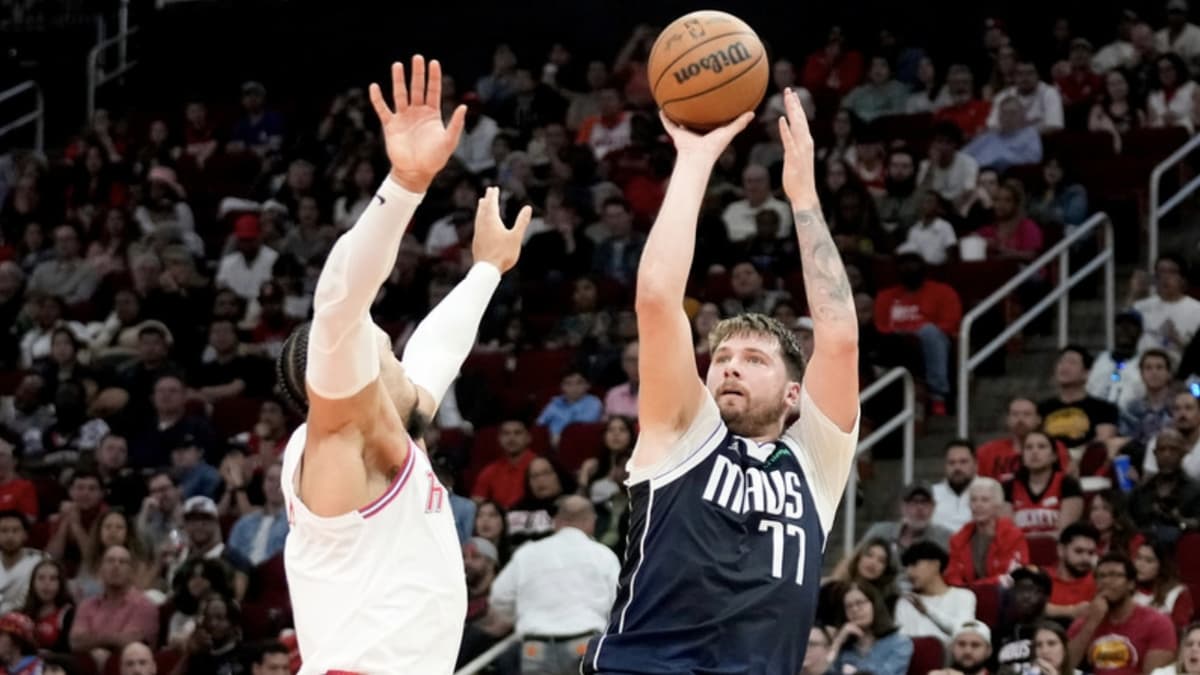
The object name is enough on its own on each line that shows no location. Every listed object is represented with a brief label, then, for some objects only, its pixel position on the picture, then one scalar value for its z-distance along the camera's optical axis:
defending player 4.41
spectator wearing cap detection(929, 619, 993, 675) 9.48
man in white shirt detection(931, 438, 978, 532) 11.26
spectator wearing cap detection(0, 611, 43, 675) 11.30
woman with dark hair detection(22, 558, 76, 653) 12.11
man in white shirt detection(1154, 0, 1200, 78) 15.49
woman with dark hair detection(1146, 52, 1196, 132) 14.63
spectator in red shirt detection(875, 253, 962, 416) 13.05
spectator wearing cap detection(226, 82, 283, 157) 19.17
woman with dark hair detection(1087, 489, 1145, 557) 10.19
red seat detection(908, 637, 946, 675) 9.79
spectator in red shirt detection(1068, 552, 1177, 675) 9.46
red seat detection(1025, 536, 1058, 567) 10.72
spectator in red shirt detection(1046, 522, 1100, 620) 10.20
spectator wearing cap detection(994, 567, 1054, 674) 9.37
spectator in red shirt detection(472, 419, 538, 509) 12.55
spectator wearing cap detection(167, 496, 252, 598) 12.59
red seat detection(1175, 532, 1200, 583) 9.98
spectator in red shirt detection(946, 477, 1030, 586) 10.66
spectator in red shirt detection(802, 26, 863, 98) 17.09
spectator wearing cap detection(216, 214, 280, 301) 16.31
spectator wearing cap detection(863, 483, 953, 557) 10.93
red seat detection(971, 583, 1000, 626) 10.14
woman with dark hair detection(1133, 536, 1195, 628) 9.79
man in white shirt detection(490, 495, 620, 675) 10.59
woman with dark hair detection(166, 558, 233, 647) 11.80
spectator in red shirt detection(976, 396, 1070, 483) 11.46
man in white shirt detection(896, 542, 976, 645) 10.05
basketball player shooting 4.64
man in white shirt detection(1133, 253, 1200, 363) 12.22
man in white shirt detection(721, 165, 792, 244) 14.63
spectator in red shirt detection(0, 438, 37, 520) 13.62
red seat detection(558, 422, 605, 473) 12.55
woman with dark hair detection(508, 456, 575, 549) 11.71
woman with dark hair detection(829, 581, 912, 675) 9.80
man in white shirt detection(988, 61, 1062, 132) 15.08
